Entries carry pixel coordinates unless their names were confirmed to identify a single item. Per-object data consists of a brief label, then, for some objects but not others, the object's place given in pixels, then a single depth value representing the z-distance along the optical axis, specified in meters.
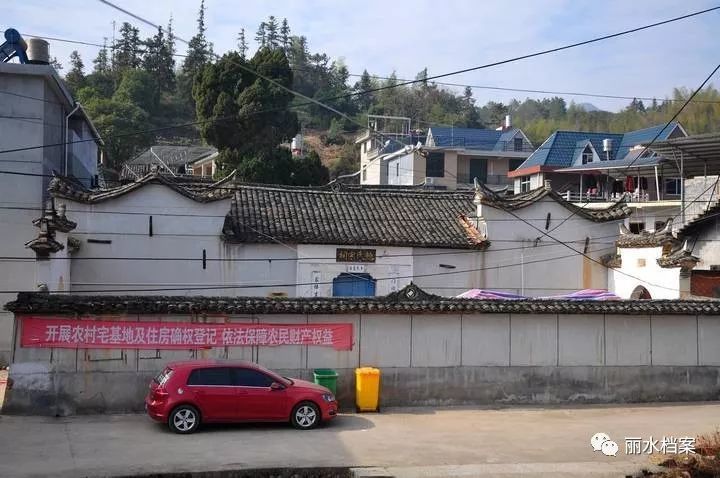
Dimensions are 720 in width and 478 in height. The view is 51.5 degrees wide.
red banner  15.59
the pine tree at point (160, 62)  81.12
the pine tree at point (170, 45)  84.56
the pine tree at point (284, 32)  108.69
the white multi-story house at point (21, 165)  22.16
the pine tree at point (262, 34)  109.00
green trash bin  16.55
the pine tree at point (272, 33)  108.88
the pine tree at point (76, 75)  72.70
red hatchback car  14.04
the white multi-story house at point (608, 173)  39.67
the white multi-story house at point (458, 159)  55.94
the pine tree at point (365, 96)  90.76
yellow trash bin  16.78
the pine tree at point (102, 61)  89.00
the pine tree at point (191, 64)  78.69
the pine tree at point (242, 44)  106.62
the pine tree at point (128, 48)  84.38
